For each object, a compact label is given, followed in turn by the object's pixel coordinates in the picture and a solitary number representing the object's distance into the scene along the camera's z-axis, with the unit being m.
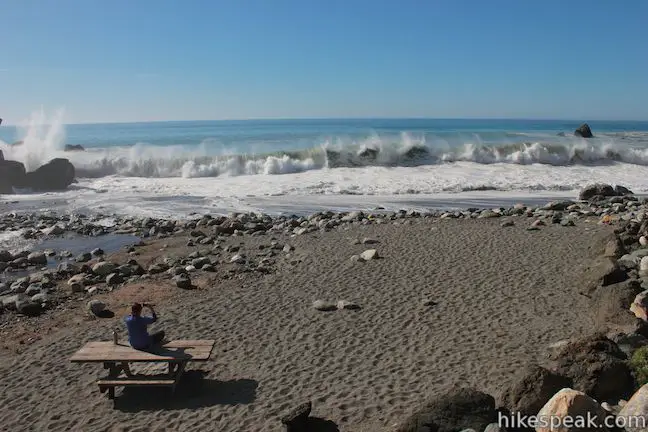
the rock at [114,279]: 11.13
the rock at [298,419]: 4.99
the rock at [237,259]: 12.06
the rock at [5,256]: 13.20
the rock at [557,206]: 17.00
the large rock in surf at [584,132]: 56.53
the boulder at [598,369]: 5.03
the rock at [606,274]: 8.22
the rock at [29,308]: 9.52
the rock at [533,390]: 4.84
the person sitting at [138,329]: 6.23
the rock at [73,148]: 43.54
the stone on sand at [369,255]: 11.52
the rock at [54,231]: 16.28
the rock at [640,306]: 6.87
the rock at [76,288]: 10.74
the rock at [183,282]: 10.52
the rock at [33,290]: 10.55
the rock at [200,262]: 11.96
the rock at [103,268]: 11.69
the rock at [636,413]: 4.27
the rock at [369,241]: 13.09
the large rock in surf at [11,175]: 25.45
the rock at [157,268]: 11.73
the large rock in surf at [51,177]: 26.52
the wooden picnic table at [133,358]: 6.01
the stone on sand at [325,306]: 8.66
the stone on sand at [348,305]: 8.66
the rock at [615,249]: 9.96
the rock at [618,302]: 7.09
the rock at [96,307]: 9.21
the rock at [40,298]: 9.89
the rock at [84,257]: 13.26
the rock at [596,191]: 20.19
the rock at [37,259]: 13.12
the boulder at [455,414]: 4.55
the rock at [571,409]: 4.30
